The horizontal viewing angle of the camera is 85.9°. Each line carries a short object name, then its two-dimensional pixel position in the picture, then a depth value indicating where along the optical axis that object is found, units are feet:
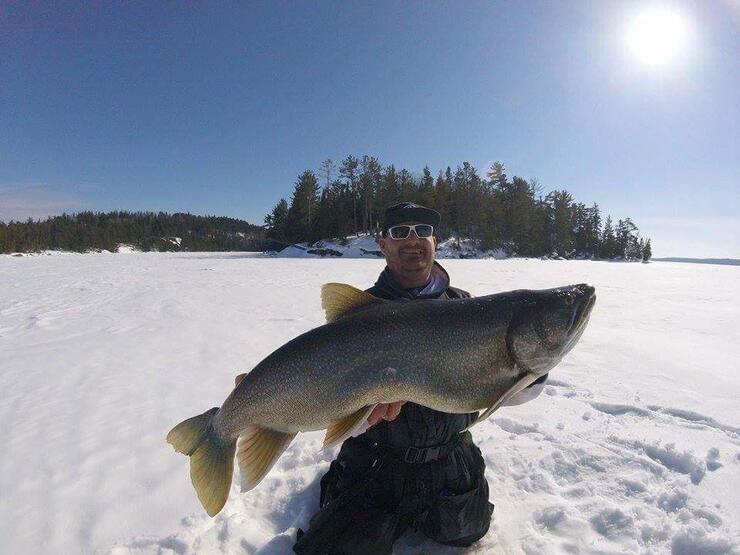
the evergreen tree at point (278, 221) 204.06
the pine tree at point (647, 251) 189.69
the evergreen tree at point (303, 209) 189.47
